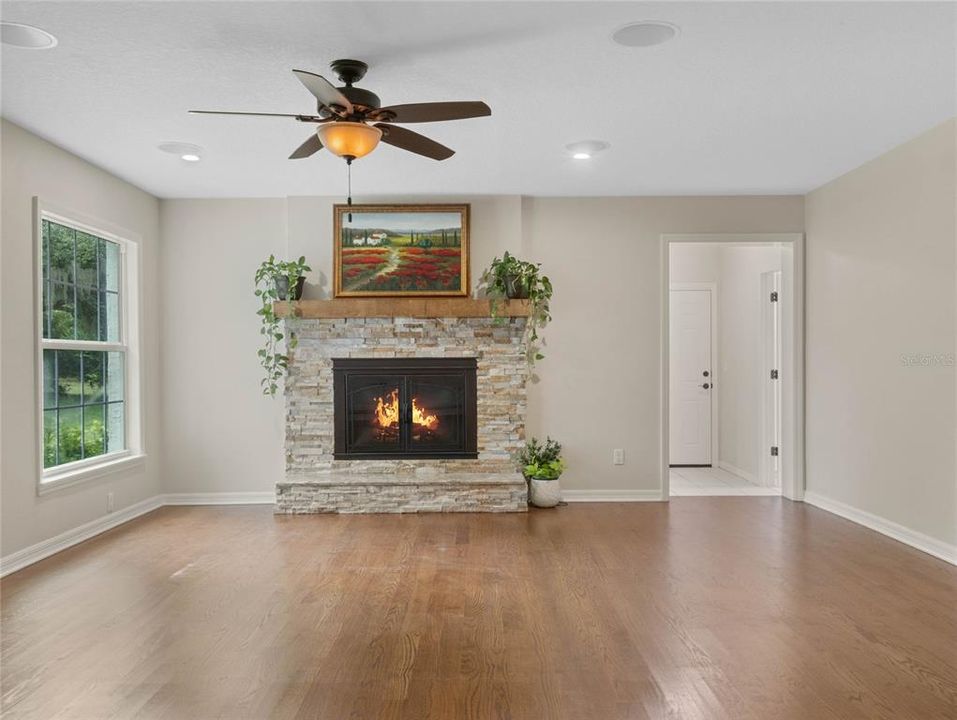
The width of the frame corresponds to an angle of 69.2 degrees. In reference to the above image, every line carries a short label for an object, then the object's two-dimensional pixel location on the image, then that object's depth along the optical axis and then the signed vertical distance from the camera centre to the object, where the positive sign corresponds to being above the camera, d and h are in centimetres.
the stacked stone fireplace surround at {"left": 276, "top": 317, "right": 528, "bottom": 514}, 581 -15
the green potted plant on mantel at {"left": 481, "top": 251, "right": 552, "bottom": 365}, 563 +57
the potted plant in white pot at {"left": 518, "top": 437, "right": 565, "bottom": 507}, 560 -98
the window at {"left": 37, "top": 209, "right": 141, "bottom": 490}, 447 +3
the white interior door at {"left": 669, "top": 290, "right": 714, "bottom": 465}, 780 -22
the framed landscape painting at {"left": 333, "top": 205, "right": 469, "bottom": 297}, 577 +85
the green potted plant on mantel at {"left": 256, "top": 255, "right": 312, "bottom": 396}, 566 +38
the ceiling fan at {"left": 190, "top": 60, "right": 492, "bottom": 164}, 293 +104
